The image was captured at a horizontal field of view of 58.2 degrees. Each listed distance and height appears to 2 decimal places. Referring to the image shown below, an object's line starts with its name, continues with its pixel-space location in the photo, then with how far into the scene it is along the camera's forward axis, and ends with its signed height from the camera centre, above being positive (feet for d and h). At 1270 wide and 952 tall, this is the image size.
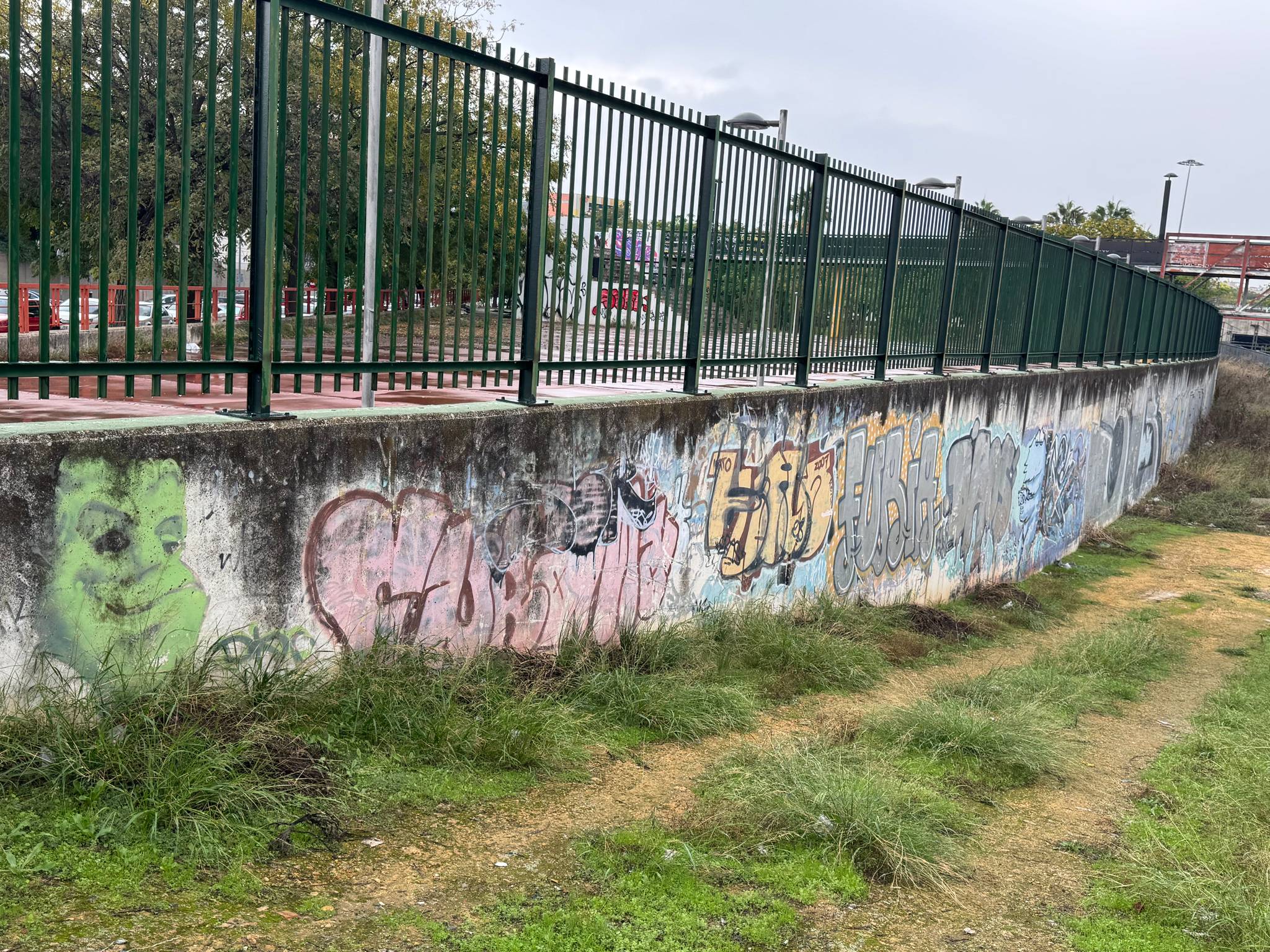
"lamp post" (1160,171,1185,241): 203.62 +22.38
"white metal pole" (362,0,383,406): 15.24 +1.15
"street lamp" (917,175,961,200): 44.00 +5.53
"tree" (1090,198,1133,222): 279.28 +29.06
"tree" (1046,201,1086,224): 278.58 +28.00
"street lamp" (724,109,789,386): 25.52 +1.25
